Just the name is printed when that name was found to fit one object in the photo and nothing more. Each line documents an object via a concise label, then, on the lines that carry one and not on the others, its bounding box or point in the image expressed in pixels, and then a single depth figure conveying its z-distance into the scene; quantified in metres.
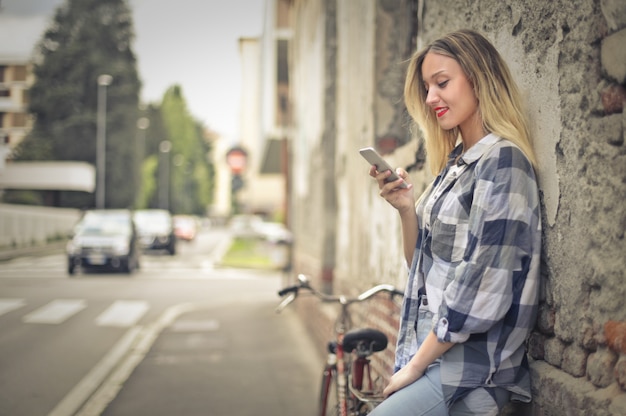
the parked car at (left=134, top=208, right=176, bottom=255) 30.77
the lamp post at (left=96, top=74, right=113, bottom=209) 30.68
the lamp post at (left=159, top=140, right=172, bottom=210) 78.25
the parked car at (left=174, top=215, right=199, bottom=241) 45.91
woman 2.16
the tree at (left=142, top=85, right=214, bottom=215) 82.62
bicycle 3.57
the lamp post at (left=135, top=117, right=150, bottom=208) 44.96
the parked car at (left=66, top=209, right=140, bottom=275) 19.48
